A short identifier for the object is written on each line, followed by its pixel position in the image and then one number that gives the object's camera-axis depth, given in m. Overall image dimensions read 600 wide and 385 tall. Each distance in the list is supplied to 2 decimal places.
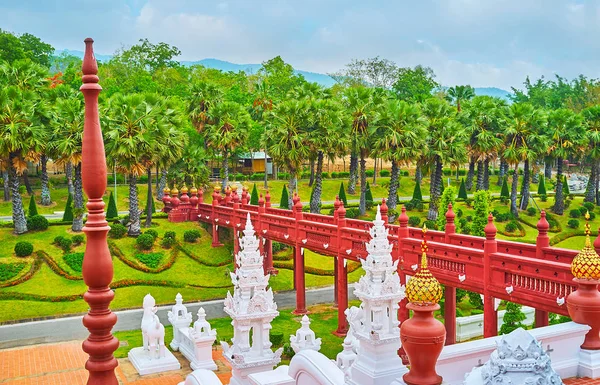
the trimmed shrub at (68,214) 40.38
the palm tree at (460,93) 63.76
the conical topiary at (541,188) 60.41
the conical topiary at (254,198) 52.66
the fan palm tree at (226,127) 51.53
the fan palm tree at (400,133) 46.84
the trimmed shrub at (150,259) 36.35
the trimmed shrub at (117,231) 38.41
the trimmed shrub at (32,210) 40.91
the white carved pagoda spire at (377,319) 9.38
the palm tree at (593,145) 54.44
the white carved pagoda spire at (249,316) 13.59
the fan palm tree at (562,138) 54.09
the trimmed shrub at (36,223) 38.06
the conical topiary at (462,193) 57.42
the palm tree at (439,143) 50.00
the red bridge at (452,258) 16.67
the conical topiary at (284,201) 51.41
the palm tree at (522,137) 50.75
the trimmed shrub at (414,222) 49.01
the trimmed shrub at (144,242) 37.69
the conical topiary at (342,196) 54.13
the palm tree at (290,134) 45.56
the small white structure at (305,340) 17.02
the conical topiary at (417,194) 55.34
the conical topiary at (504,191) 57.00
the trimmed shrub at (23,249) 34.91
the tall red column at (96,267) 7.25
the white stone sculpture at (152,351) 21.88
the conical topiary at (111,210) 42.59
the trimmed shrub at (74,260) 34.75
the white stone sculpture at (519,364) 6.57
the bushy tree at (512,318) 22.98
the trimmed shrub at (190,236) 39.78
